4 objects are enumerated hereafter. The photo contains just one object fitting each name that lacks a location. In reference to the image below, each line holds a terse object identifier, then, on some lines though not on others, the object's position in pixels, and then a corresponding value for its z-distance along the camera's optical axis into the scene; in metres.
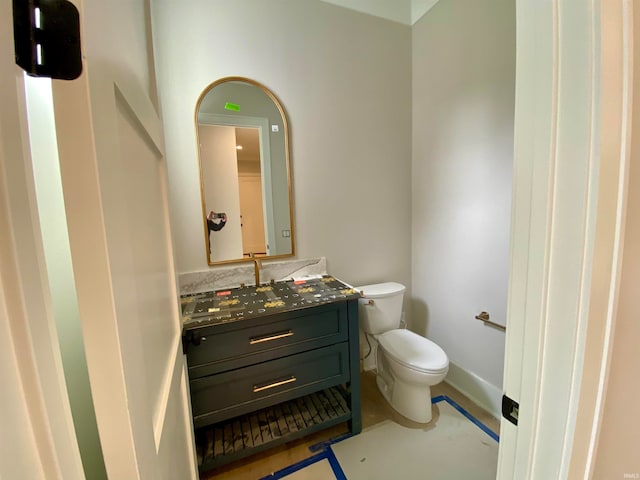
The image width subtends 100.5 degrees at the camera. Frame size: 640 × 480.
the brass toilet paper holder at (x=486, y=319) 1.59
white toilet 1.51
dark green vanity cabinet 1.22
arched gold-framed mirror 1.58
